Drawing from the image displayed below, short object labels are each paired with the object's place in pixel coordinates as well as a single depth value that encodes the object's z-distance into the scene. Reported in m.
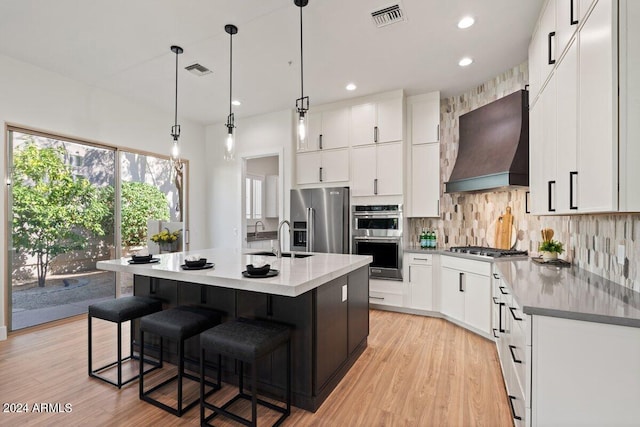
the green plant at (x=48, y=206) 3.50
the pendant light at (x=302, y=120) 2.42
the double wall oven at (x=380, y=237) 4.10
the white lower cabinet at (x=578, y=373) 1.27
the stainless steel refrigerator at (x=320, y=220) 4.33
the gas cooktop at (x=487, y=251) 3.19
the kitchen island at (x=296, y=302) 2.03
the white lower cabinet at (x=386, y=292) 4.10
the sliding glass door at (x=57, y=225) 3.48
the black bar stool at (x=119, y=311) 2.32
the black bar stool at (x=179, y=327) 2.01
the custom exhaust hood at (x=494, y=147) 3.05
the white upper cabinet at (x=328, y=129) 4.53
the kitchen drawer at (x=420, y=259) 3.94
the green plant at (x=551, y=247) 2.61
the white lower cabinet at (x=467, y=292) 3.18
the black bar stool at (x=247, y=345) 1.73
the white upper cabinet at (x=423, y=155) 4.10
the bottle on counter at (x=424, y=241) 4.21
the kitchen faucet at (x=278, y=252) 2.86
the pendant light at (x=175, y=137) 2.99
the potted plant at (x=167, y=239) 3.86
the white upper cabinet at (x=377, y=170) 4.14
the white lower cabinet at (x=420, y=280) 3.94
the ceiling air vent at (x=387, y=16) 2.53
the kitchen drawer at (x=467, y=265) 3.16
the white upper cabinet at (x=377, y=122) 4.14
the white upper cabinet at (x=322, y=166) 4.51
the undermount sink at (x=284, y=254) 3.12
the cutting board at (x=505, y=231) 3.55
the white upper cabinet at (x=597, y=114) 1.34
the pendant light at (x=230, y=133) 2.73
